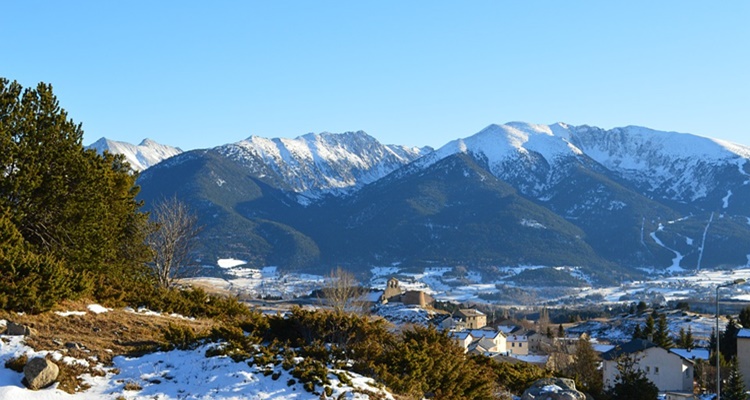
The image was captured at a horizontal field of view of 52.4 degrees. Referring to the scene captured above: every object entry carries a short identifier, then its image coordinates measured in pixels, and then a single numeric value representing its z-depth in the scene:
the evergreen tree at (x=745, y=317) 83.75
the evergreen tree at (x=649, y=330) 83.92
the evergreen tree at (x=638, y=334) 84.69
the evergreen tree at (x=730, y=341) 70.06
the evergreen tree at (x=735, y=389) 45.00
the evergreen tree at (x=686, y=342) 76.69
